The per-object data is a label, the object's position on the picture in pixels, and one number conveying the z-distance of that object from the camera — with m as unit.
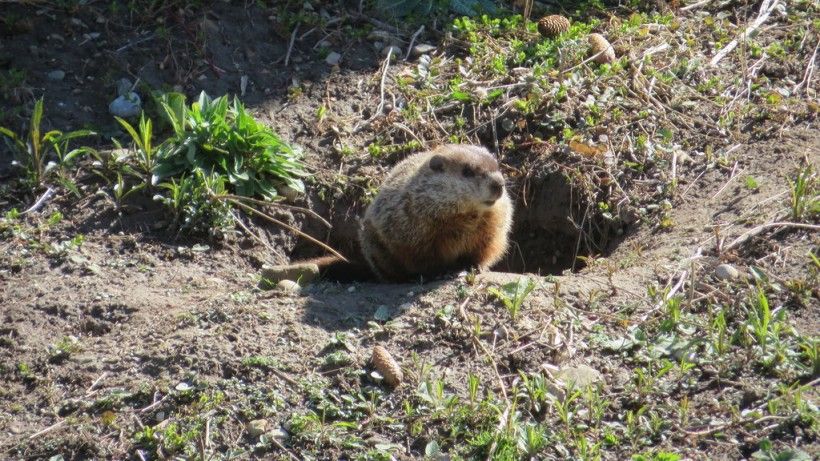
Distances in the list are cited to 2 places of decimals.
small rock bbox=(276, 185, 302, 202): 12.05
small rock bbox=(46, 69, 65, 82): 12.62
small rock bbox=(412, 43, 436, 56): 13.66
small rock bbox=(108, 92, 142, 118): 12.37
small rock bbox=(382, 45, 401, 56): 13.59
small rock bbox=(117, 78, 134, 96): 12.57
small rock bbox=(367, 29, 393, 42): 13.84
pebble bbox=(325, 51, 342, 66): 13.54
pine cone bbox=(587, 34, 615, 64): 12.91
